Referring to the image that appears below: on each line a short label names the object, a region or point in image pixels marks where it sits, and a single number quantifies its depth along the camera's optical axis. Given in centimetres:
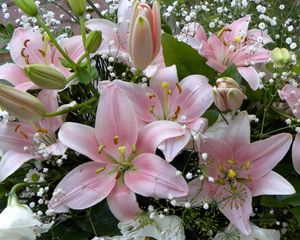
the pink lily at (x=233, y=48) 73
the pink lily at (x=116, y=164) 64
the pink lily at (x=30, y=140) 69
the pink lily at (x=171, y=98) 68
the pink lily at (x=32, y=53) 72
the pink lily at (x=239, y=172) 66
